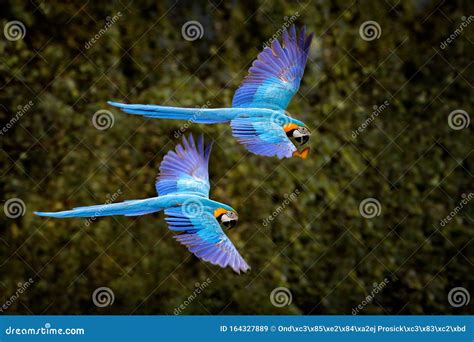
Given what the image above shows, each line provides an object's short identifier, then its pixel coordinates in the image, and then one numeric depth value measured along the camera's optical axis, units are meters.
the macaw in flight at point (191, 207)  8.48
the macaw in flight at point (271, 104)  8.65
